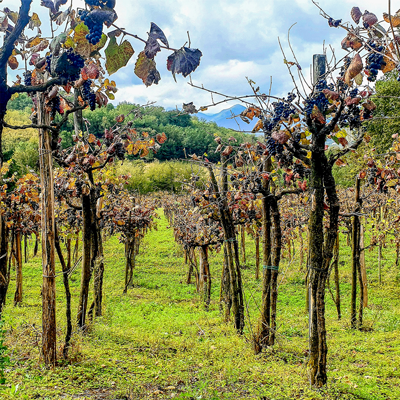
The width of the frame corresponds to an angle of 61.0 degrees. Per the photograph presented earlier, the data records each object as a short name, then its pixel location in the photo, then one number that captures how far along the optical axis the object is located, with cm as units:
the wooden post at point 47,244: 358
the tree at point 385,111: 2183
